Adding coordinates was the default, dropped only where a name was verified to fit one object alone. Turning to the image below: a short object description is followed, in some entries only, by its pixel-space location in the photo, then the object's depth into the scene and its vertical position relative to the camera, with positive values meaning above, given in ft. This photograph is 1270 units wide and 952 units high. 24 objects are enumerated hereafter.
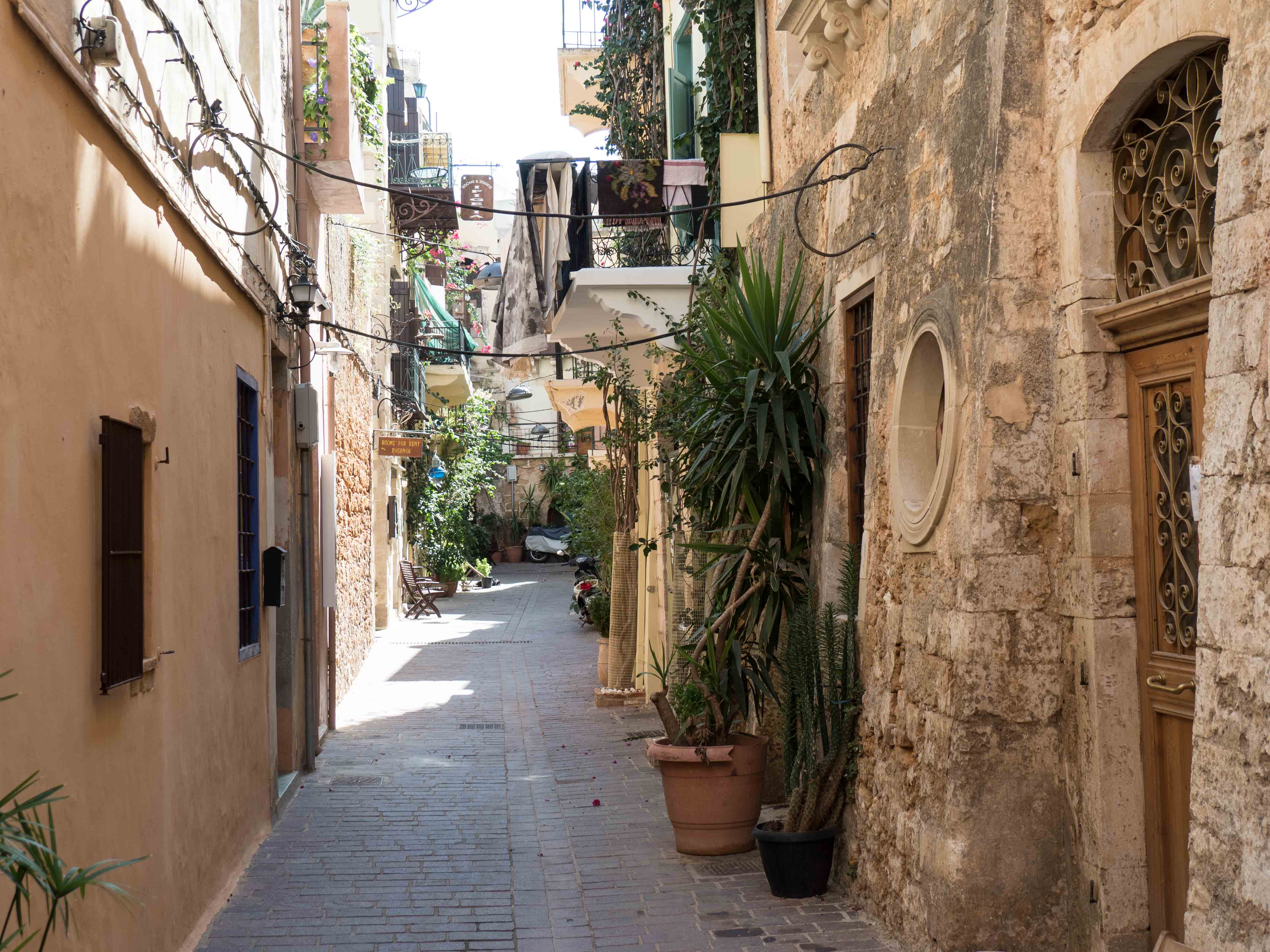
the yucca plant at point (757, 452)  23.16 +1.13
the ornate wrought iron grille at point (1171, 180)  13.00 +3.62
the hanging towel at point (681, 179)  34.37 +9.31
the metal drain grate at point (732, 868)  21.63 -6.28
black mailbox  25.75 -1.09
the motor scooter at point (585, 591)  66.49 -4.10
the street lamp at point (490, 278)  84.94 +16.95
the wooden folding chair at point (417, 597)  75.82 -4.81
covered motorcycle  133.28 -2.89
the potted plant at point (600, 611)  54.95 -4.46
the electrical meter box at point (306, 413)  30.27 +2.63
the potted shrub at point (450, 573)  89.86 -4.02
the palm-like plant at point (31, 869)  8.03 -2.38
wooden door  13.62 -0.92
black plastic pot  19.83 -5.65
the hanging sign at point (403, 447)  63.05 +3.69
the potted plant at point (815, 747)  19.92 -3.93
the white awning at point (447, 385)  91.35 +10.19
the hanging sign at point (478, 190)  108.78 +29.88
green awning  77.36 +13.77
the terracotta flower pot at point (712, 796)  22.39 -5.17
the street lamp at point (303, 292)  28.53 +5.30
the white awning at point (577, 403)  63.41 +5.90
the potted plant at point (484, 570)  99.35 -4.31
